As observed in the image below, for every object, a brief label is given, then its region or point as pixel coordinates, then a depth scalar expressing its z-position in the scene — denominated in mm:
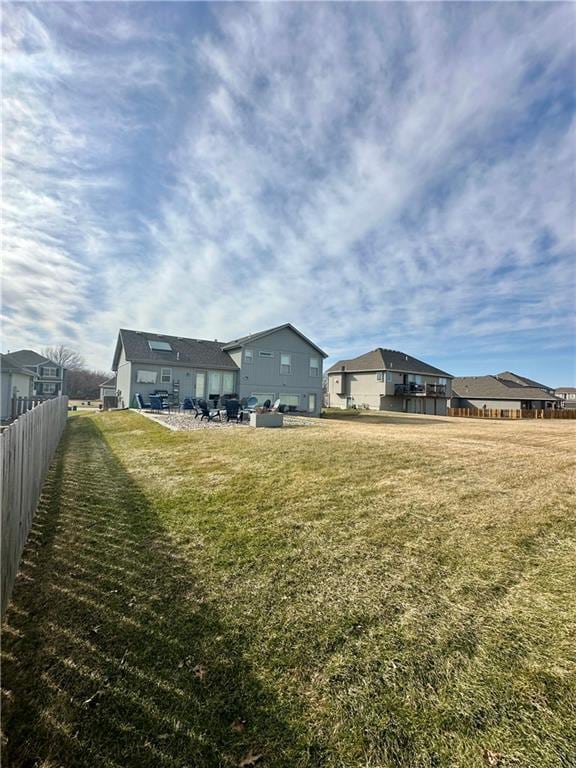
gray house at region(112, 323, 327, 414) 22750
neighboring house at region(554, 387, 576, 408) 85500
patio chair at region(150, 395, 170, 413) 19558
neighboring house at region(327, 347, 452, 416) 38312
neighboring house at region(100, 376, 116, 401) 37328
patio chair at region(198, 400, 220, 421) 15003
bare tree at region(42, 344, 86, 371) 69625
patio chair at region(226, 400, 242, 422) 15125
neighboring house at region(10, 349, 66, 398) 41125
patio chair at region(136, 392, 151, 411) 21442
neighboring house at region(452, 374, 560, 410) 45781
